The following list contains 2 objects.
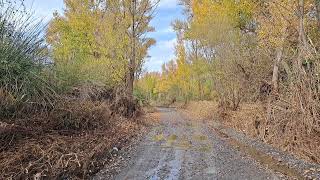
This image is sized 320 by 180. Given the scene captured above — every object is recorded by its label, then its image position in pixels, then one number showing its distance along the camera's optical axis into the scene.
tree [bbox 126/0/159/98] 11.95
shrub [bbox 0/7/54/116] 4.45
